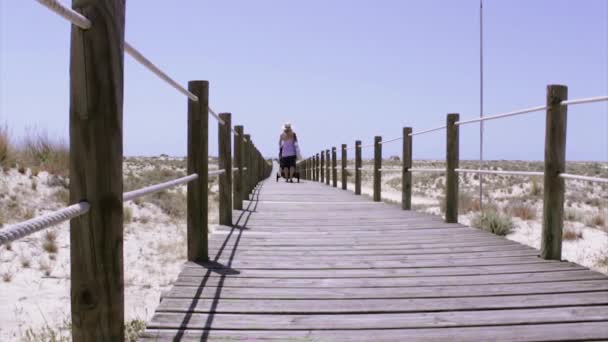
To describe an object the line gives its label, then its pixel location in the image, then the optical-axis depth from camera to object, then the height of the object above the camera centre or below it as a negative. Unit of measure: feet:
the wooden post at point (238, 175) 21.84 -0.58
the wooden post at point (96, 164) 5.38 -0.04
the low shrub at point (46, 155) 30.99 +0.27
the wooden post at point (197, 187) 11.50 -0.55
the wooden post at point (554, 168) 11.92 -0.16
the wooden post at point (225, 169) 16.62 -0.28
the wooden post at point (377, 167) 27.73 -0.35
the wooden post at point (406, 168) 22.94 -0.32
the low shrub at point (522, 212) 34.94 -3.30
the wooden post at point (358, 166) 32.07 -0.34
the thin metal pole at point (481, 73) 36.29 +6.03
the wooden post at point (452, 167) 18.15 -0.22
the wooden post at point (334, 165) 44.31 -0.41
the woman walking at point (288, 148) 42.42 +0.92
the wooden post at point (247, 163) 27.25 -0.17
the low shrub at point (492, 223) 25.43 -2.87
